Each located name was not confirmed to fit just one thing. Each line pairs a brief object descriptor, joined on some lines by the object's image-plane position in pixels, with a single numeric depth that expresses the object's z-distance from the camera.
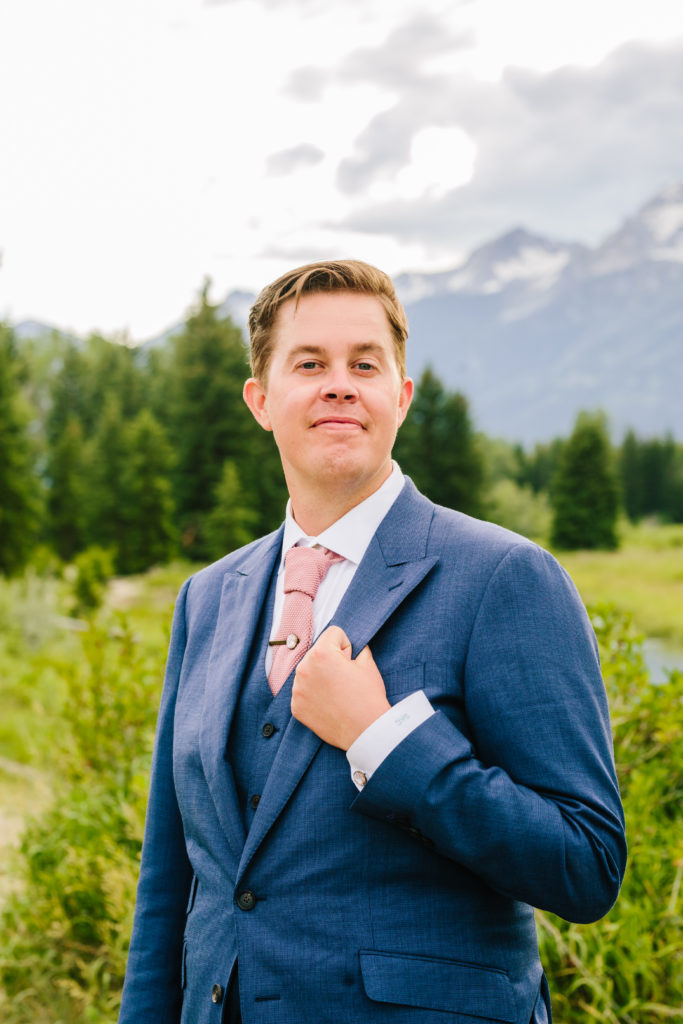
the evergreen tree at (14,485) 23.70
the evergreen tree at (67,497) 32.16
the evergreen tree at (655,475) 58.91
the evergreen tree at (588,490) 41.91
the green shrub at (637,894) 3.13
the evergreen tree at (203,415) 30.56
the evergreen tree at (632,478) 59.12
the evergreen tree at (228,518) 27.31
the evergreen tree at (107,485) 30.73
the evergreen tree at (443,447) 32.62
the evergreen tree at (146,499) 29.31
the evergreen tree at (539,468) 69.69
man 1.51
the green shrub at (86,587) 19.14
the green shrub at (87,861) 3.87
